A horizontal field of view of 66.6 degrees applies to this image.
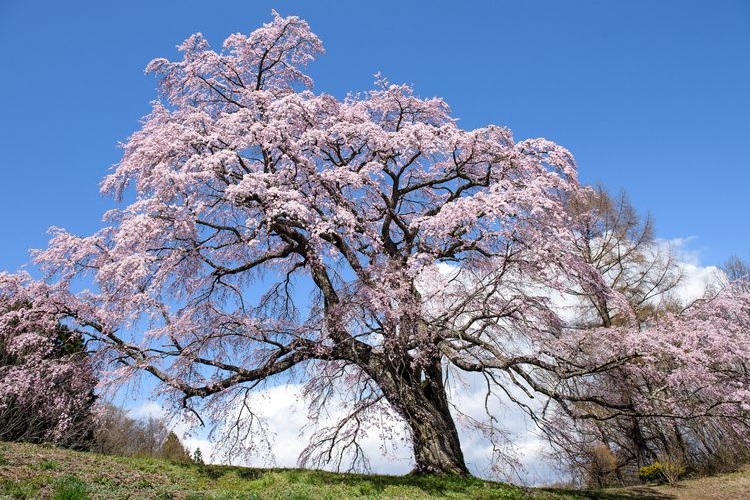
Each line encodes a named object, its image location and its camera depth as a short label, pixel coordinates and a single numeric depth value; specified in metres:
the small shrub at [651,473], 18.96
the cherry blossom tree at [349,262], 12.85
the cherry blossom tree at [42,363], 13.30
